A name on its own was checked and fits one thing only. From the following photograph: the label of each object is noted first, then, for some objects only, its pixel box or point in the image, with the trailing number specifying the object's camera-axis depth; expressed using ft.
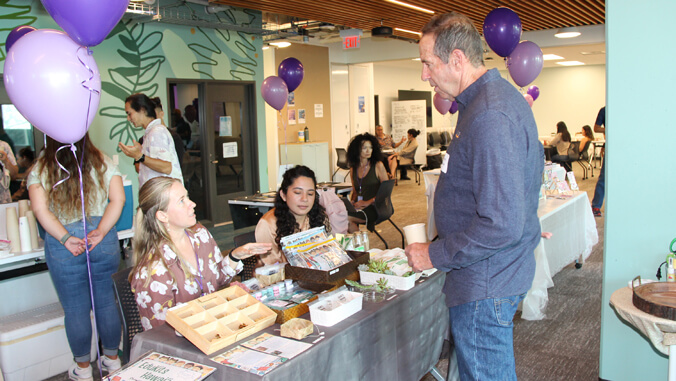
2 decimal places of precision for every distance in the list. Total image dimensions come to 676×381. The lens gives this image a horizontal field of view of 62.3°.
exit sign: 30.48
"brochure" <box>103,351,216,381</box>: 5.42
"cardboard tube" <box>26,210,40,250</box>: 11.61
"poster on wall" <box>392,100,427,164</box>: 51.98
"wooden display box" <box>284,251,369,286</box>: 7.57
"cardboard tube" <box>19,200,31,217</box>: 12.17
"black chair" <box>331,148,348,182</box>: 40.49
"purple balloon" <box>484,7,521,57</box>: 18.56
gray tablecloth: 5.87
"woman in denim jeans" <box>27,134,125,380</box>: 10.00
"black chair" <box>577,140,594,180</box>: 42.36
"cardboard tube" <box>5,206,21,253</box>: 11.41
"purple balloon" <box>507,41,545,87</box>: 20.74
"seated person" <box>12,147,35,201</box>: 20.48
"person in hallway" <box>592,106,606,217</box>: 24.95
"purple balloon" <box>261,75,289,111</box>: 22.77
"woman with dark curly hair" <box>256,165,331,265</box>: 10.64
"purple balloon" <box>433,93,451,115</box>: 30.37
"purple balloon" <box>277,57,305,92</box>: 23.80
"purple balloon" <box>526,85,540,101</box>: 37.86
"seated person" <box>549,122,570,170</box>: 41.11
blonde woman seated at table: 7.57
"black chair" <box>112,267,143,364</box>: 8.10
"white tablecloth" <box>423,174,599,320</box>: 13.43
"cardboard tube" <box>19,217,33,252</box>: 11.43
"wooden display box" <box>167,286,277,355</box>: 6.03
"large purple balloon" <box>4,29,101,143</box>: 7.76
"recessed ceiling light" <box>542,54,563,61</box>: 48.29
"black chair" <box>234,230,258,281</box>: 10.44
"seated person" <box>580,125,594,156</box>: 42.57
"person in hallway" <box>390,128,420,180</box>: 42.93
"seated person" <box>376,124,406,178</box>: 44.42
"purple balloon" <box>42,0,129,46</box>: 7.80
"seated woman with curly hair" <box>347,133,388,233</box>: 20.67
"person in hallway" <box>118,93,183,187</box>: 14.05
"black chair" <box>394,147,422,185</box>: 43.51
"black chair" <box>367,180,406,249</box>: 18.99
